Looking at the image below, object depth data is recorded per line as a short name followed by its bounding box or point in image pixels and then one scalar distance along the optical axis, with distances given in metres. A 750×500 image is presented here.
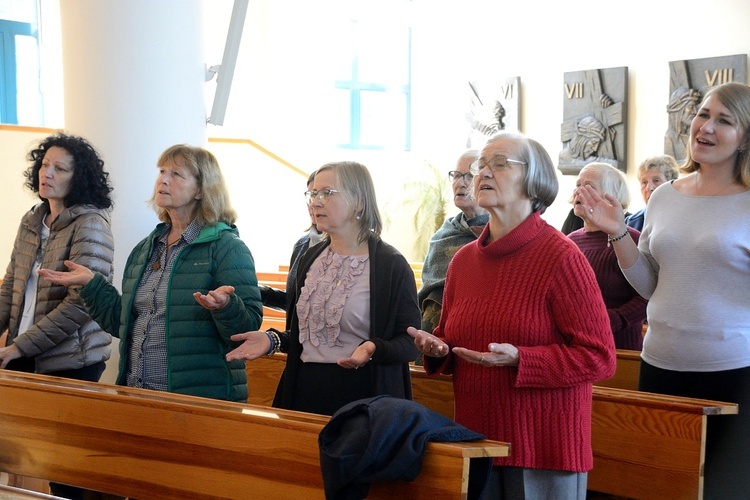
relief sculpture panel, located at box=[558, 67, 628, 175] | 8.70
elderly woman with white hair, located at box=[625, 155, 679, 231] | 4.91
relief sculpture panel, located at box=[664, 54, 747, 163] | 7.84
